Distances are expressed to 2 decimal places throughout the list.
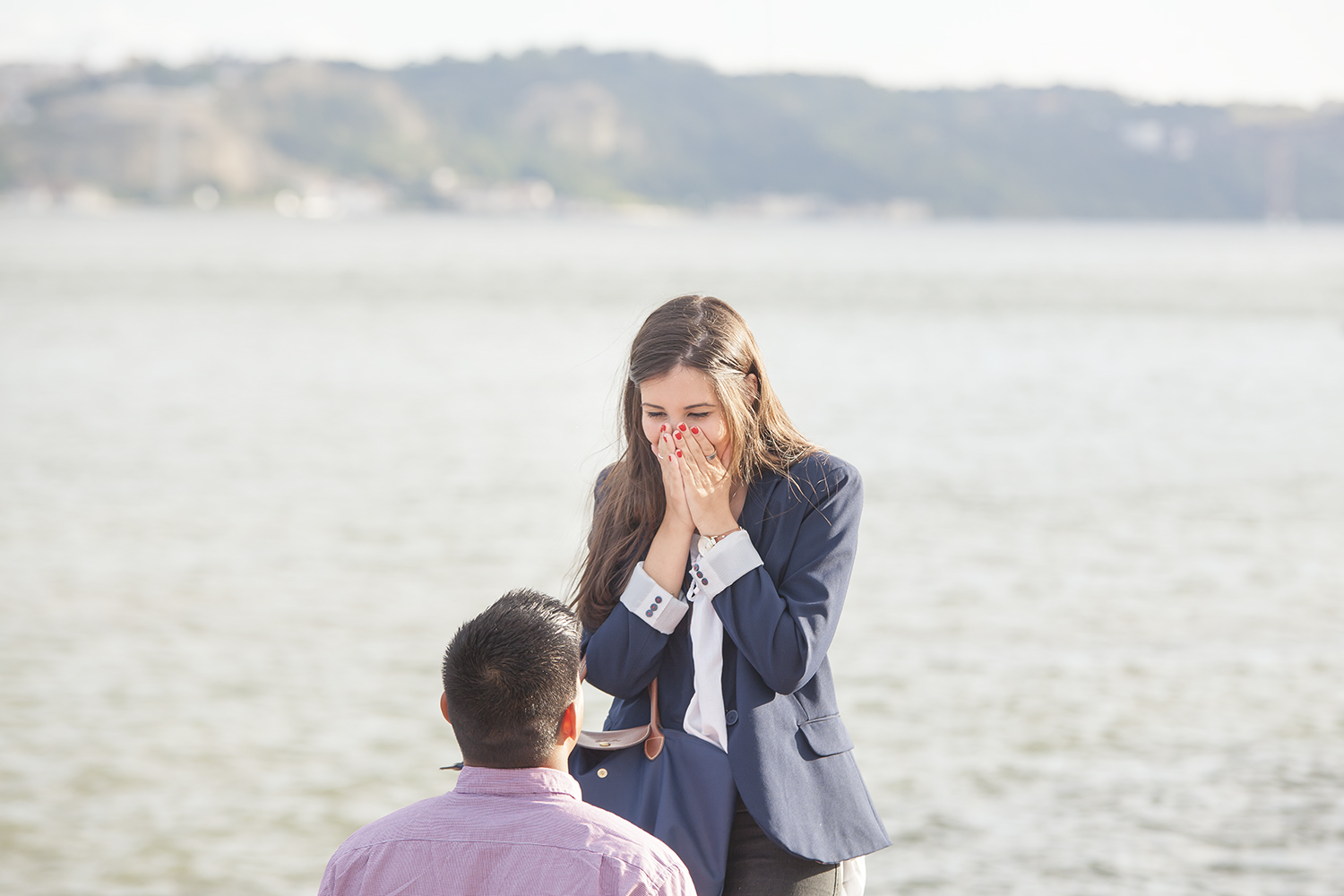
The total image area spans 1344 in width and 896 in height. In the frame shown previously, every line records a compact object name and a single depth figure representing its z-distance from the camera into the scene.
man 4.41
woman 5.75
